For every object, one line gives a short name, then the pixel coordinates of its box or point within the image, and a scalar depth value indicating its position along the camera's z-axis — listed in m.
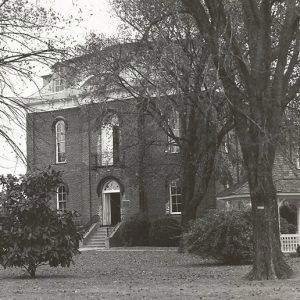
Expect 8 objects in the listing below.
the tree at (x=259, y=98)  17.73
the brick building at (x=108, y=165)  37.12
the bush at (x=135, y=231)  41.31
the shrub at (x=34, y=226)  20.23
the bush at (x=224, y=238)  24.97
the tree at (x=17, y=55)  19.34
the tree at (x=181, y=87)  28.42
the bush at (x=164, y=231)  39.78
